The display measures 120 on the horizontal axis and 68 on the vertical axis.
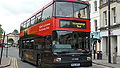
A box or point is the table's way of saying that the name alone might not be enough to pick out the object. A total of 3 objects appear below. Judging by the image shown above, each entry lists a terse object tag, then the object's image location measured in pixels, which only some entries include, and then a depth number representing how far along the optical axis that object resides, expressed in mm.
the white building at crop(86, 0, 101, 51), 18777
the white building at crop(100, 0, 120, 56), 15385
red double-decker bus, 6286
